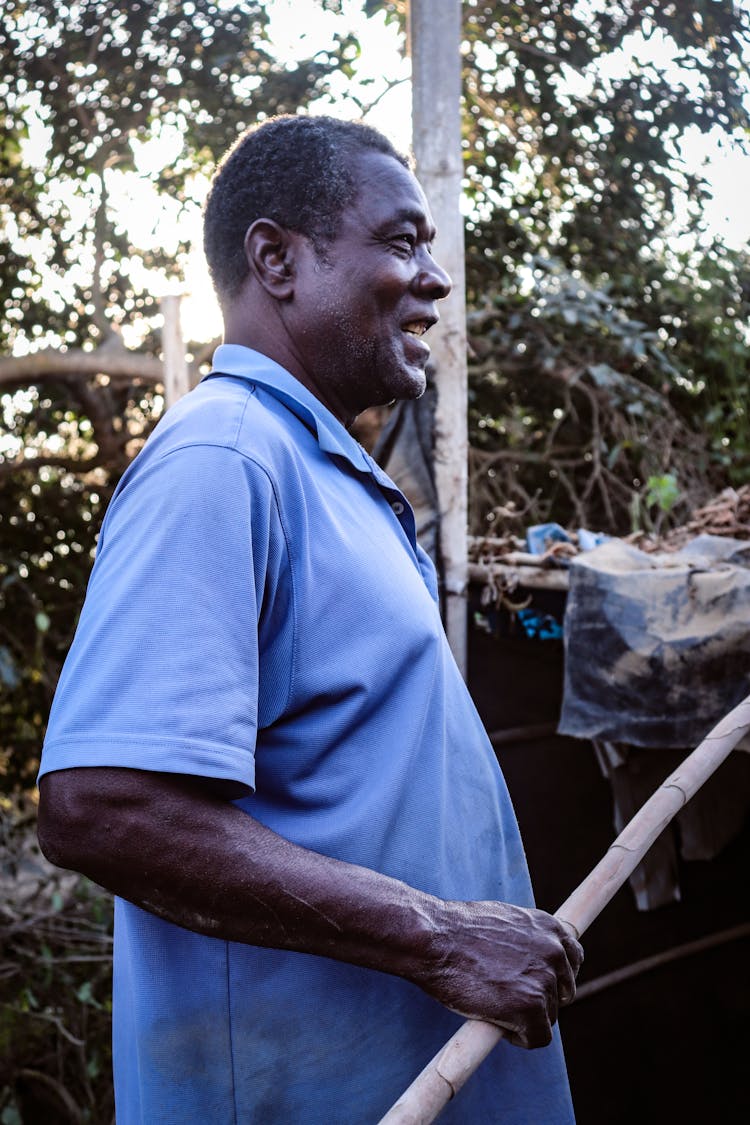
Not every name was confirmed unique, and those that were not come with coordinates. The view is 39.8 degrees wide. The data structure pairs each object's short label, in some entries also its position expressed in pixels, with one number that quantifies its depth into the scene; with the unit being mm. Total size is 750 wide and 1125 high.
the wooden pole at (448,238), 3033
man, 977
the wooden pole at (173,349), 4578
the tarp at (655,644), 2342
